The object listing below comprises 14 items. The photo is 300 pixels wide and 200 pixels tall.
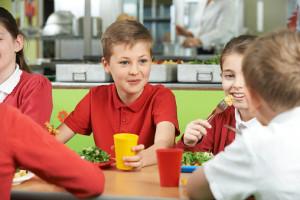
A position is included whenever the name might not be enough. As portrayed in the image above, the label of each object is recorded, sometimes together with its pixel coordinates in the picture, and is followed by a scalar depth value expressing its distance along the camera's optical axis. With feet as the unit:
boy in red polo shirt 7.30
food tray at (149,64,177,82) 10.46
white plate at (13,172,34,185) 5.59
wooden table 5.25
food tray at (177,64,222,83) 10.35
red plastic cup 5.48
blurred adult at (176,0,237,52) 17.16
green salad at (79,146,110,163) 6.31
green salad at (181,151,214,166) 6.17
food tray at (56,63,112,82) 10.61
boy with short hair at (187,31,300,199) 4.58
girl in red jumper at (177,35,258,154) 7.00
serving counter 10.26
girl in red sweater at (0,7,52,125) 7.54
